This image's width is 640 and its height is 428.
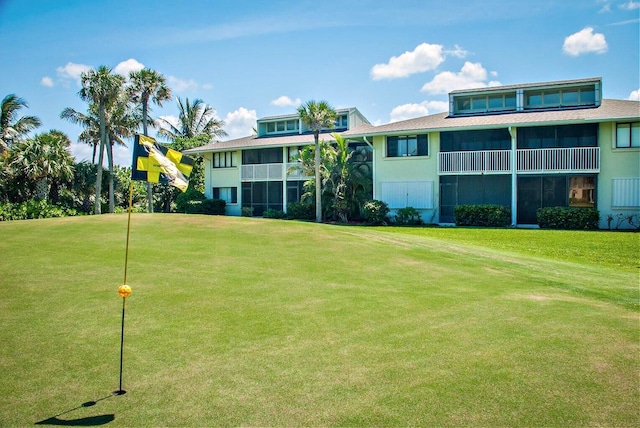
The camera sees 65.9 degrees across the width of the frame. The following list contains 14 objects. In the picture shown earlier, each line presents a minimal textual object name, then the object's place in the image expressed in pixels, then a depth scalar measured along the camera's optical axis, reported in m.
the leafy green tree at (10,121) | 35.31
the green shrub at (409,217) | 27.78
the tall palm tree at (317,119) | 29.56
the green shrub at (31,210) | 27.86
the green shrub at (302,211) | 31.36
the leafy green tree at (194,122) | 56.69
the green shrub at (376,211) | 27.67
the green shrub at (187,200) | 36.94
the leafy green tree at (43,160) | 31.19
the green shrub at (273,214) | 33.44
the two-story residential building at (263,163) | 35.53
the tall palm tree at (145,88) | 41.44
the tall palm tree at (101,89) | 36.53
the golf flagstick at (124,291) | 5.70
